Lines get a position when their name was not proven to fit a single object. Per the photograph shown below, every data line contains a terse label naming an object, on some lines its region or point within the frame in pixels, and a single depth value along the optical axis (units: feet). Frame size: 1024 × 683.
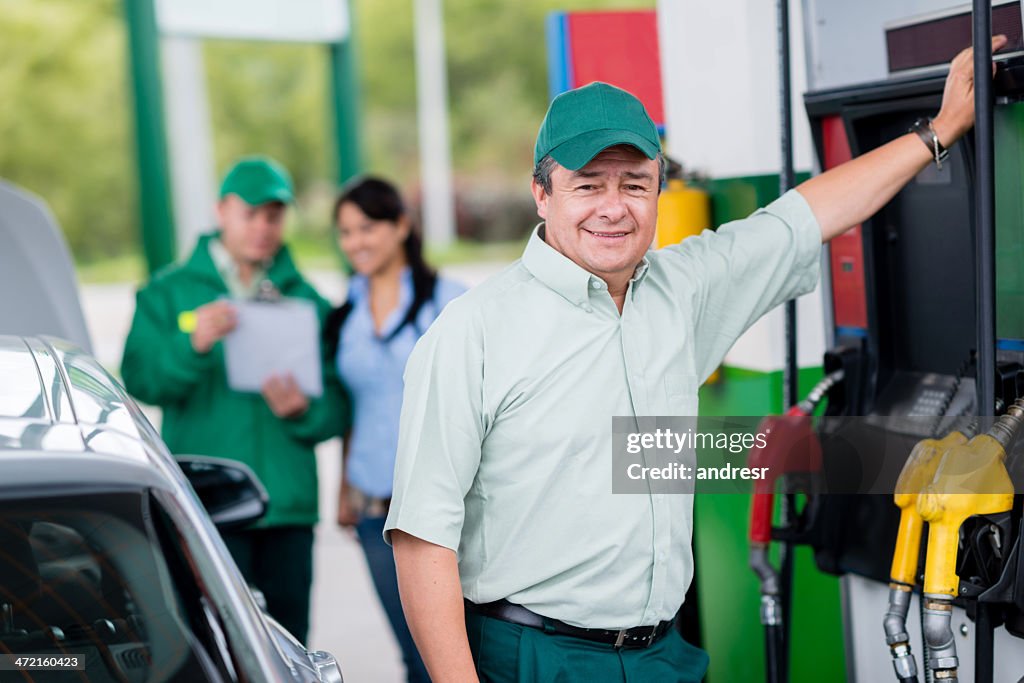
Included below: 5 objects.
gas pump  7.38
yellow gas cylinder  11.62
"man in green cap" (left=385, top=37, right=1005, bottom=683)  6.91
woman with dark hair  11.85
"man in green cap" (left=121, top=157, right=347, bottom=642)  12.18
